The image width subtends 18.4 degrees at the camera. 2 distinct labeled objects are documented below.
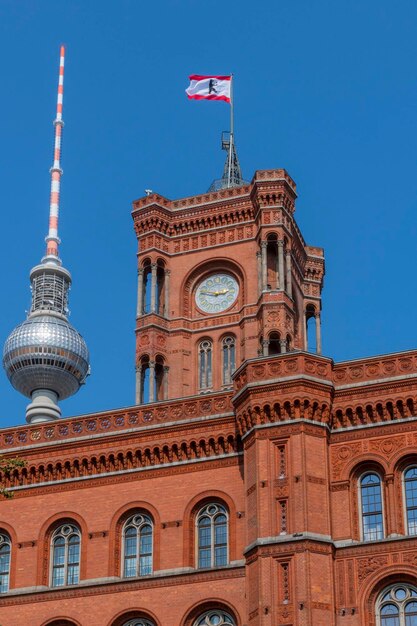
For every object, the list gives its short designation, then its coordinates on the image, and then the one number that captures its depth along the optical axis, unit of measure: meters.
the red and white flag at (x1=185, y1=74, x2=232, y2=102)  78.00
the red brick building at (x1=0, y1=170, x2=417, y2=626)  41.31
